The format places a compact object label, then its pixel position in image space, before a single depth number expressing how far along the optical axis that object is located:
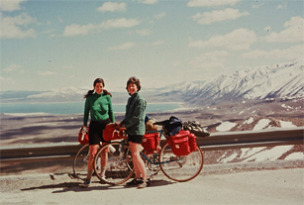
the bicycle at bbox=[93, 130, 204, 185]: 5.85
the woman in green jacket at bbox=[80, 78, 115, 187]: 5.61
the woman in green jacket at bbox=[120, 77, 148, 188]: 5.35
